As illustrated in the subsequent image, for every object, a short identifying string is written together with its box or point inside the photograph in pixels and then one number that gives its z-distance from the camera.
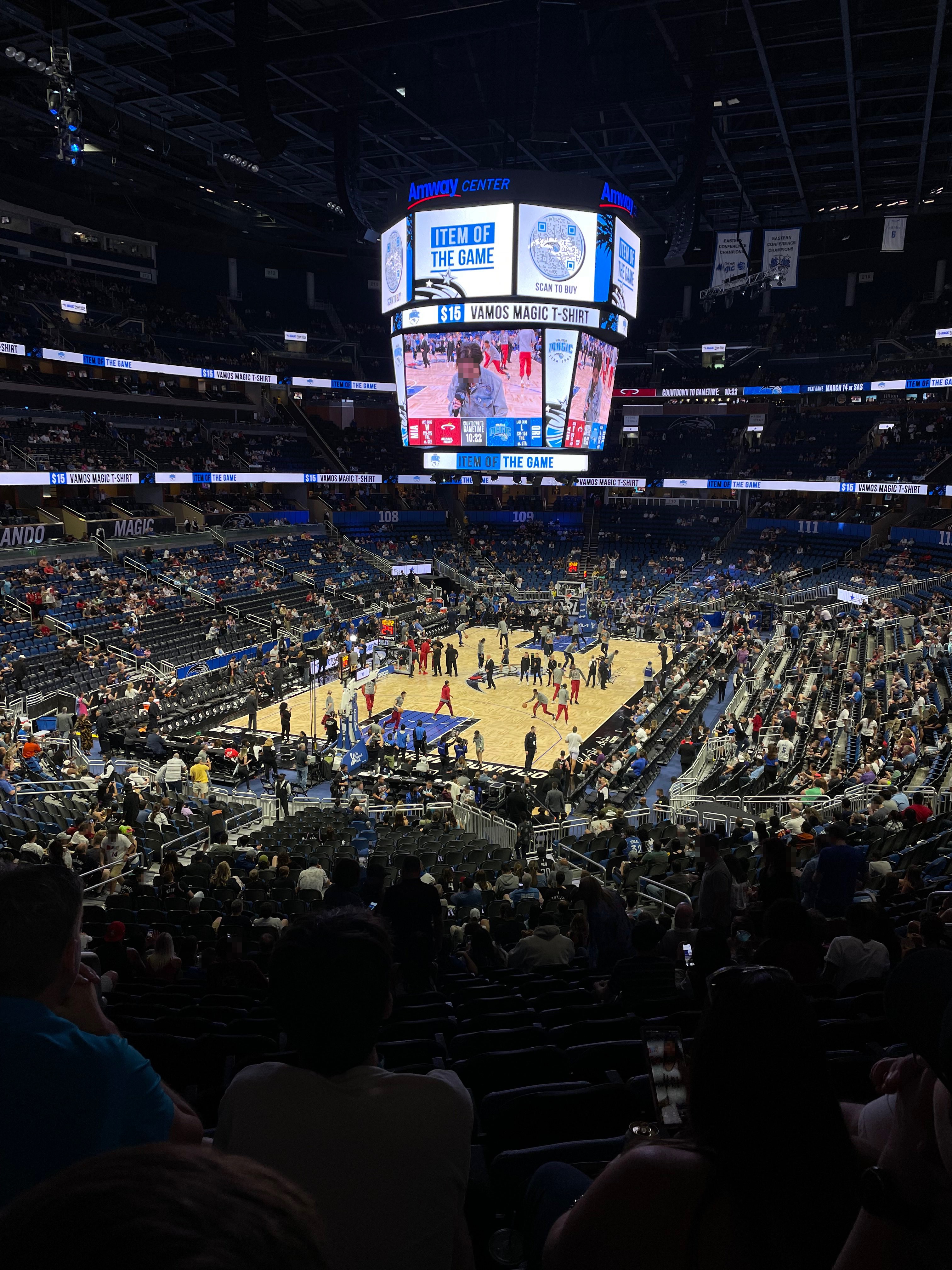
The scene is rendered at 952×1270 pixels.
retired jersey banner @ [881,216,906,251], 39.06
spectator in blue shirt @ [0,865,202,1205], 1.55
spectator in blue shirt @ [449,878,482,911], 9.57
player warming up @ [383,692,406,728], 23.70
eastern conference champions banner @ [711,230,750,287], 40.72
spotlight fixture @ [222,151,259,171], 32.69
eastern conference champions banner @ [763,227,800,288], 39.66
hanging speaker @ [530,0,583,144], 19.00
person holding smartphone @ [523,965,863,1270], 1.51
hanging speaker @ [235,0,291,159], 17.20
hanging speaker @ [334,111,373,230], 24.53
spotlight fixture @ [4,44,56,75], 17.70
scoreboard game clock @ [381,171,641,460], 21.44
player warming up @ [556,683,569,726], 26.94
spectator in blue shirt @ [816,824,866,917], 7.21
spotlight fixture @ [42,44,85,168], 16.09
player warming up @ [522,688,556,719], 25.86
